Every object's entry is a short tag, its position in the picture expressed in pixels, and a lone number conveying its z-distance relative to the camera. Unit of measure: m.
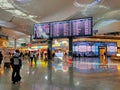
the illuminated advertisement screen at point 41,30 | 11.74
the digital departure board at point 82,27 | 10.37
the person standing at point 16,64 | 4.17
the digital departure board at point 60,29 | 11.12
